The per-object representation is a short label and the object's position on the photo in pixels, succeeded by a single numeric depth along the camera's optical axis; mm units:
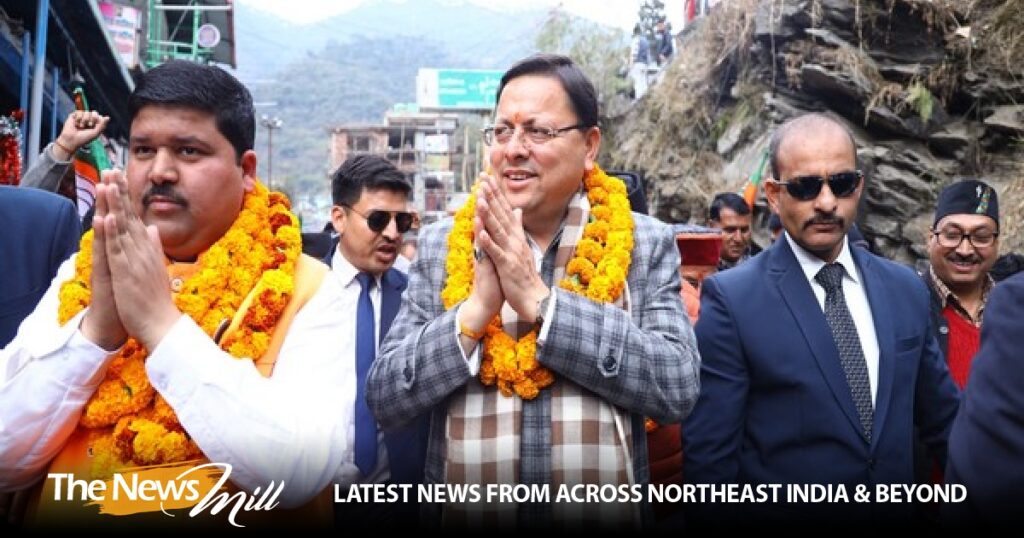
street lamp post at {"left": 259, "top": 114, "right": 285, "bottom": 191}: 38688
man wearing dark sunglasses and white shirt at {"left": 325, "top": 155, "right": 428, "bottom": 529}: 2730
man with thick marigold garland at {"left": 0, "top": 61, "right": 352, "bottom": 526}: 1701
